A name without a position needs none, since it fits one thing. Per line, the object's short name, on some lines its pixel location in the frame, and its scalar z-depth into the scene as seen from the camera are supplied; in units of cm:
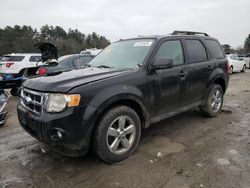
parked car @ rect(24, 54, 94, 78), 727
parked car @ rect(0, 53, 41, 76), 1146
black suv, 275
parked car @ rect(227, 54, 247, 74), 1603
